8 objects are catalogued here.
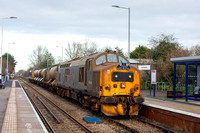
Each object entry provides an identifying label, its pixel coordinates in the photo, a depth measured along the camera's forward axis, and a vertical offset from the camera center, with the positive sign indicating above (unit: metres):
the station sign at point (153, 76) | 19.02 -0.13
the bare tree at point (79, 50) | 54.14 +5.71
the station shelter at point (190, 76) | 15.04 -0.10
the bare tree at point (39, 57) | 92.14 +6.77
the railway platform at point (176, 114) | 9.30 -1.79
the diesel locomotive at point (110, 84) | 11.48 -0.52
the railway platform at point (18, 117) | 9.48 -2.15
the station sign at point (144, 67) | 19.58 +0.62
